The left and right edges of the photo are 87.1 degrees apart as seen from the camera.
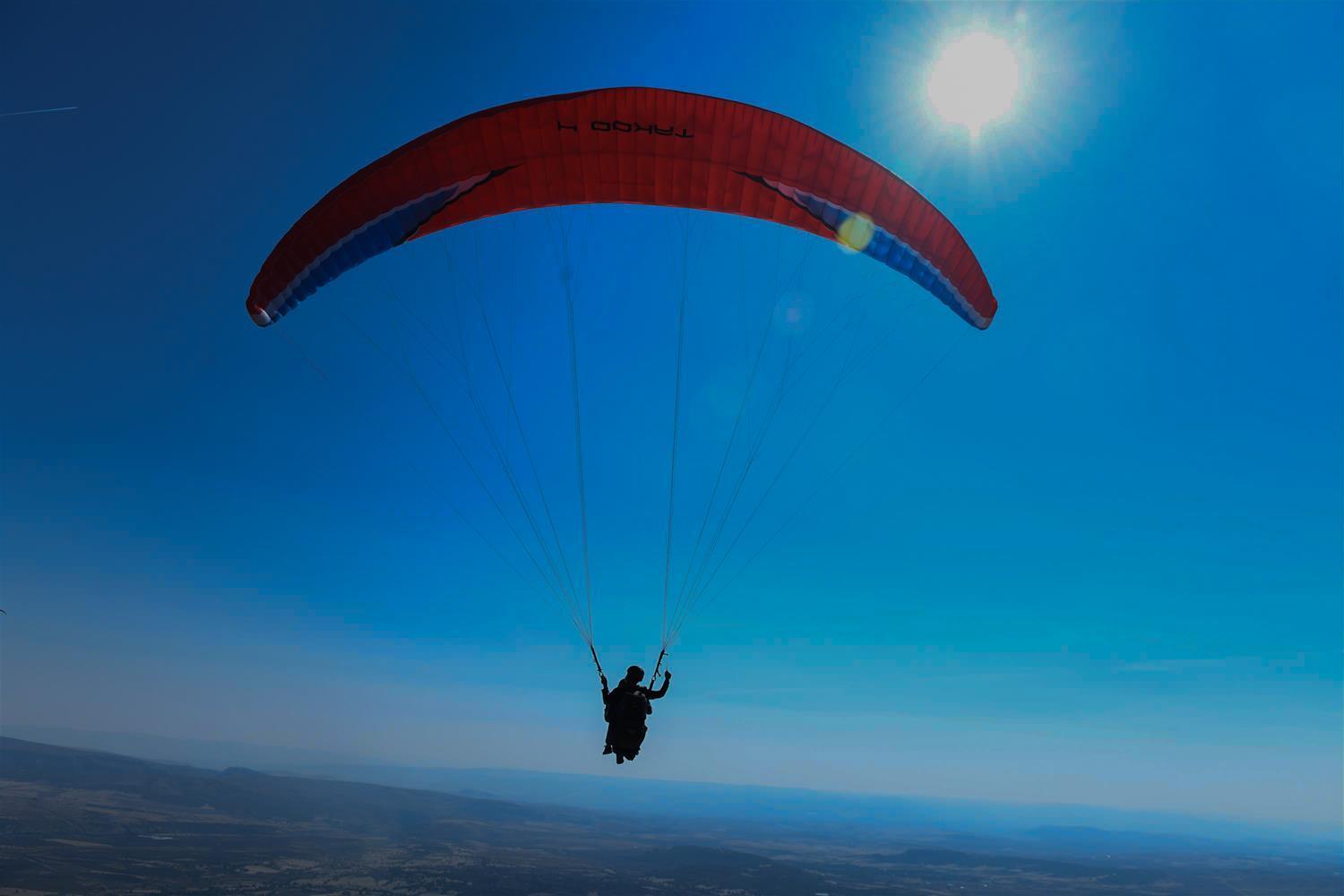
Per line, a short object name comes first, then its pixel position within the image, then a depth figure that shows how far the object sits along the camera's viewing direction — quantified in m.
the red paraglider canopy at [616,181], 10.05
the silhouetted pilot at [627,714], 10.44
